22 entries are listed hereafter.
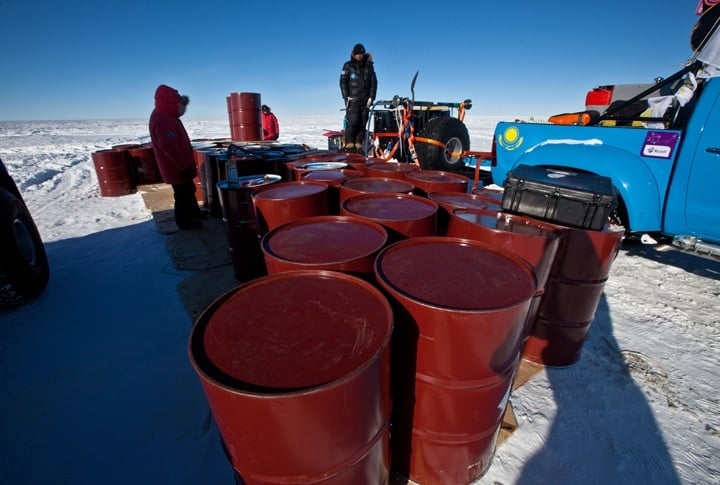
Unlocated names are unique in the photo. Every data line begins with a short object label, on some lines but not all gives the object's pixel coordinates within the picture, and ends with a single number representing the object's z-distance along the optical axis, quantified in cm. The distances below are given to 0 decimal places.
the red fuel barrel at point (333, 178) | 346
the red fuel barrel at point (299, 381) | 104
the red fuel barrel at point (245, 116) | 957
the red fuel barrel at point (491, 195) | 321
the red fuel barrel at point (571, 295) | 248
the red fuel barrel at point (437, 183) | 362
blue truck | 328
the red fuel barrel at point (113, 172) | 803
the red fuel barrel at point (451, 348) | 144
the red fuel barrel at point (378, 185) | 342
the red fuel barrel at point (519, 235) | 205
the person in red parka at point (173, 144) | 491
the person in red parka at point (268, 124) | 1195
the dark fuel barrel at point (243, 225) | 361
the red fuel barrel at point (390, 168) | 401
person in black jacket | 736
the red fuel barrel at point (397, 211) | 232
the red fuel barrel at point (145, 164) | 863
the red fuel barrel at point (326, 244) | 179
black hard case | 237
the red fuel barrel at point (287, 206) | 275
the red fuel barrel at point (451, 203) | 285
